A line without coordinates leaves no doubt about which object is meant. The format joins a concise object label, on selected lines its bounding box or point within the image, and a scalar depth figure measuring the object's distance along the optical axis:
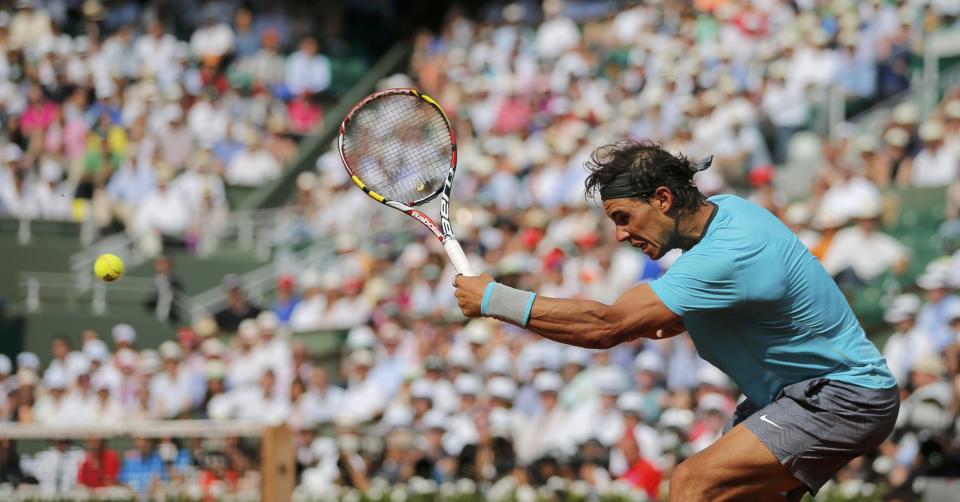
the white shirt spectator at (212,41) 21.56
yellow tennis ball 8.32
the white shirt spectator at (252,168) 19.86
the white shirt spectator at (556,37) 19.19
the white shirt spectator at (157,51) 20.75
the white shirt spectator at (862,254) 11.96
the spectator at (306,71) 21.45
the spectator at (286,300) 16.42
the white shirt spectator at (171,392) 14.94
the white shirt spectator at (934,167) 12.72
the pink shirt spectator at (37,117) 19.27
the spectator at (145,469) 11.54
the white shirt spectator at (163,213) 18.33
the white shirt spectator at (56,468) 11.53
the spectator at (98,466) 11.63
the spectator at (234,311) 16.75
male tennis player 5.56
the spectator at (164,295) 17.41
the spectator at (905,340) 10.71
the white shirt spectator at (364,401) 13.83
